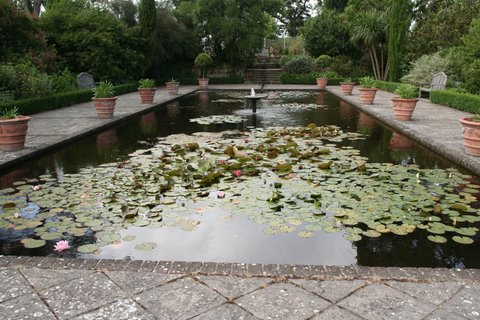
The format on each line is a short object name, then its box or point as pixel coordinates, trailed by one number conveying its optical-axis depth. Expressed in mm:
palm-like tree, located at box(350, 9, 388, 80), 21516
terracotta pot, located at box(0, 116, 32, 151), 6180
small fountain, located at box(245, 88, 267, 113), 11305
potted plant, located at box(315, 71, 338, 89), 21344
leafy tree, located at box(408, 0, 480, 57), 16891
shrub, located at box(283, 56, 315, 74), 25234
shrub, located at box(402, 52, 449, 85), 15336
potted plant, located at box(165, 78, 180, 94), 16938
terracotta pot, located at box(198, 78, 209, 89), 22156
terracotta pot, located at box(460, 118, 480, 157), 5648
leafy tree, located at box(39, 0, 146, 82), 17141
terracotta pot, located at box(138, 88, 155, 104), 13188
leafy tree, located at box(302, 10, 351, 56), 25812
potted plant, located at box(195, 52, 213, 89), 21844
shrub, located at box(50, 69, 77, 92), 13766
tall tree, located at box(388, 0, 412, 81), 17562
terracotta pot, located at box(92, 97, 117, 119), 9695
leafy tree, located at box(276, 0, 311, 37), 42469
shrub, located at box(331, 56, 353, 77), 24762
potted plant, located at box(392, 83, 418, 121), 8992
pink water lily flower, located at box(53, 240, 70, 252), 3159
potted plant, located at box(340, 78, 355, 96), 15969
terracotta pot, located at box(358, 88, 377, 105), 12375
